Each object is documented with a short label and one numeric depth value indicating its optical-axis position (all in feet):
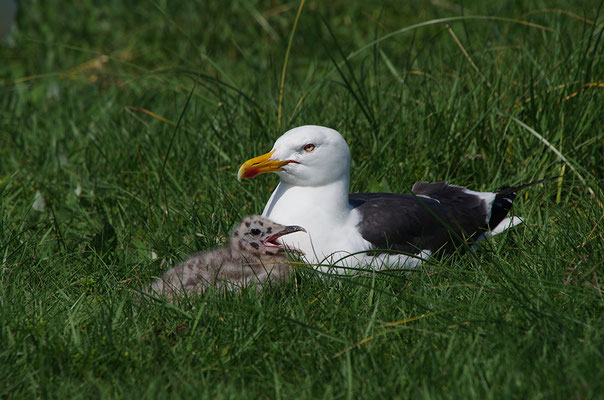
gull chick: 22.90
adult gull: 24.86
